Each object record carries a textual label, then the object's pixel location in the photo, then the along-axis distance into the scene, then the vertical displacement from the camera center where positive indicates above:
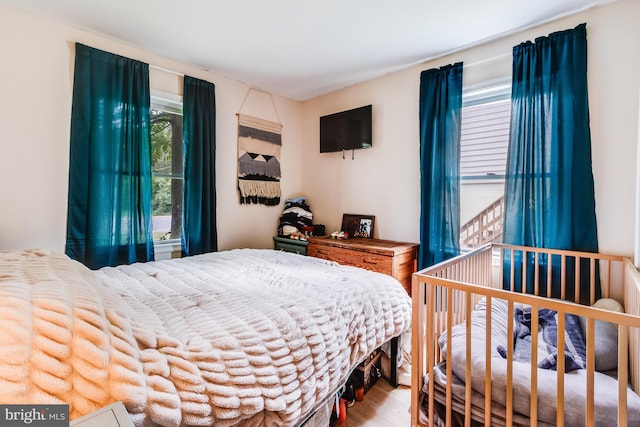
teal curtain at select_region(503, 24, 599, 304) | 1.99 +0.44
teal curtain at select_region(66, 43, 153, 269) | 2.29 +0.39
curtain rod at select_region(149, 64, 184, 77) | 2.68 +1.32
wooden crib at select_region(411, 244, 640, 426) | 1.01 -0.62
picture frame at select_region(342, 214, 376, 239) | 3.23 -0.16
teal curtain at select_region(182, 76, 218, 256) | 2.88 +0.43
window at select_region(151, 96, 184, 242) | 2.78 +0.41
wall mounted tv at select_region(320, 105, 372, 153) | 3.20 +0.93
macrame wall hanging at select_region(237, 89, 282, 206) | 3.38 +0.61
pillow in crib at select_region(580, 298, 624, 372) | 1.39 -0.65
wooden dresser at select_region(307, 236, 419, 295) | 2.58 -0.41
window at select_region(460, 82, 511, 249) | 2.46 +0.45
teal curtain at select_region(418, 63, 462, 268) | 2.58 +0.44
